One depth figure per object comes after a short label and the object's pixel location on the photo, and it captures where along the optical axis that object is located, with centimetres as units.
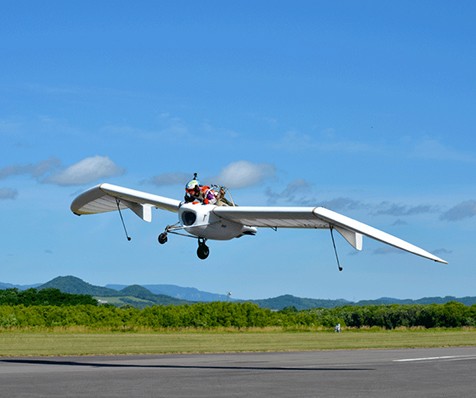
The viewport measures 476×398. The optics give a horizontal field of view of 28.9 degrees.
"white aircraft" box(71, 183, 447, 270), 3244
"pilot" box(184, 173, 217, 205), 3528
